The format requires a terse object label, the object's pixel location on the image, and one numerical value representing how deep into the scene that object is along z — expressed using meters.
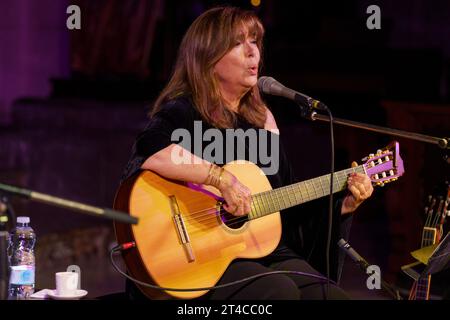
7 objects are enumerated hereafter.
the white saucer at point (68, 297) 6.46
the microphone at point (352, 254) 6.52
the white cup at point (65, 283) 6.52
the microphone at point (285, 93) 6.50
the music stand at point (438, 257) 6.39
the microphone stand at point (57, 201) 4.73
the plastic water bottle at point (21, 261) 6.78
